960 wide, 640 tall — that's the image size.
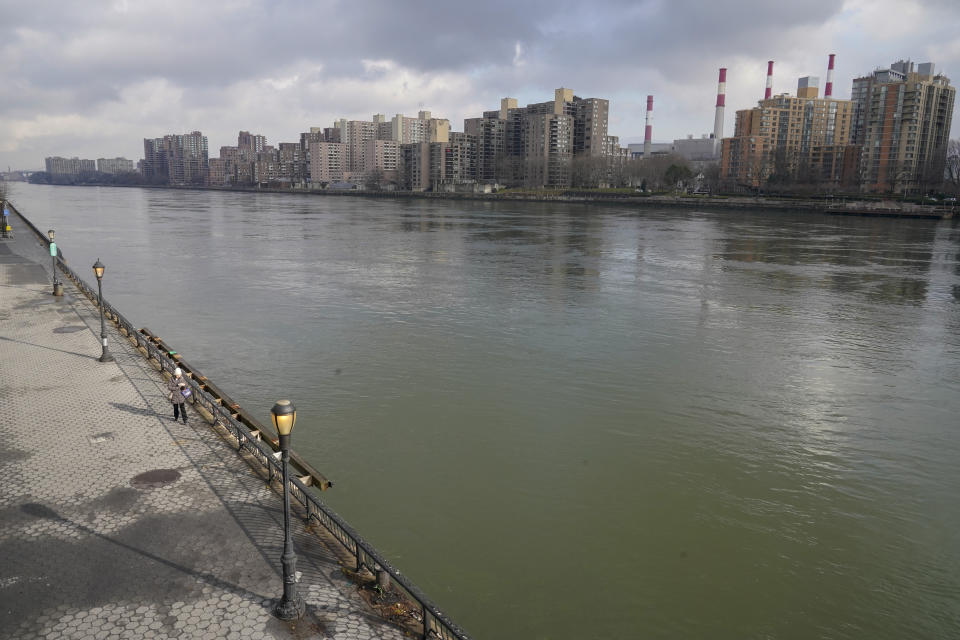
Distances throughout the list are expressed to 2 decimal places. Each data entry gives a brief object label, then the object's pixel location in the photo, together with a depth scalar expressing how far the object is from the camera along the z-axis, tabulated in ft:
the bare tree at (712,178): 545.85
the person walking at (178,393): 45.11
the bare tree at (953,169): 437.99
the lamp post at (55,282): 91.20
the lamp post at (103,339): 59.98
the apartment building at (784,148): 522.06
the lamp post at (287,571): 25.13
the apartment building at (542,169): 655.76
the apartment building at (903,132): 488.44
